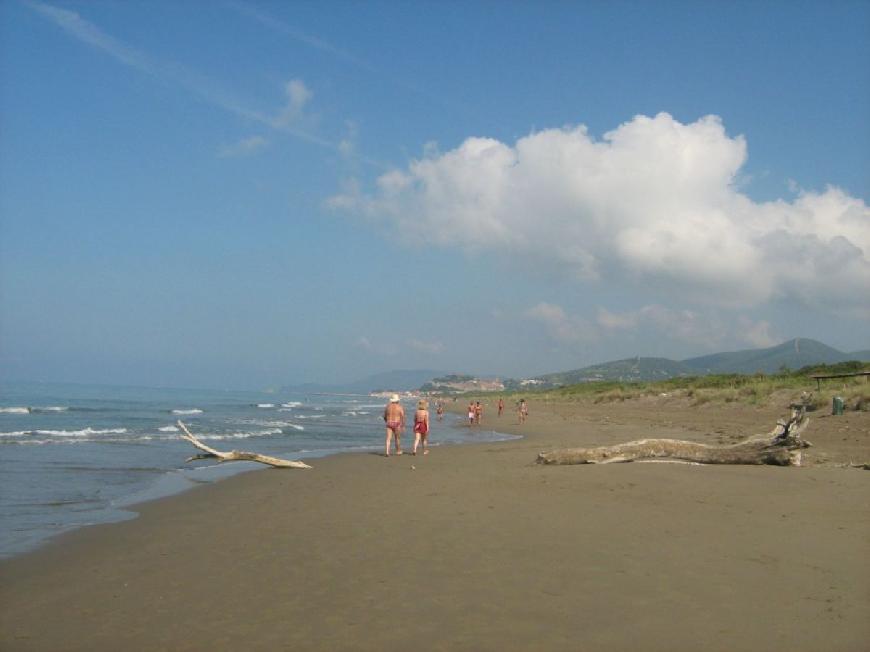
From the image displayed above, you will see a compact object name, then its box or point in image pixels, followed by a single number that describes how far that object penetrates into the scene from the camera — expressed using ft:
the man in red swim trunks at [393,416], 62.85
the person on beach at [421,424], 63.00
